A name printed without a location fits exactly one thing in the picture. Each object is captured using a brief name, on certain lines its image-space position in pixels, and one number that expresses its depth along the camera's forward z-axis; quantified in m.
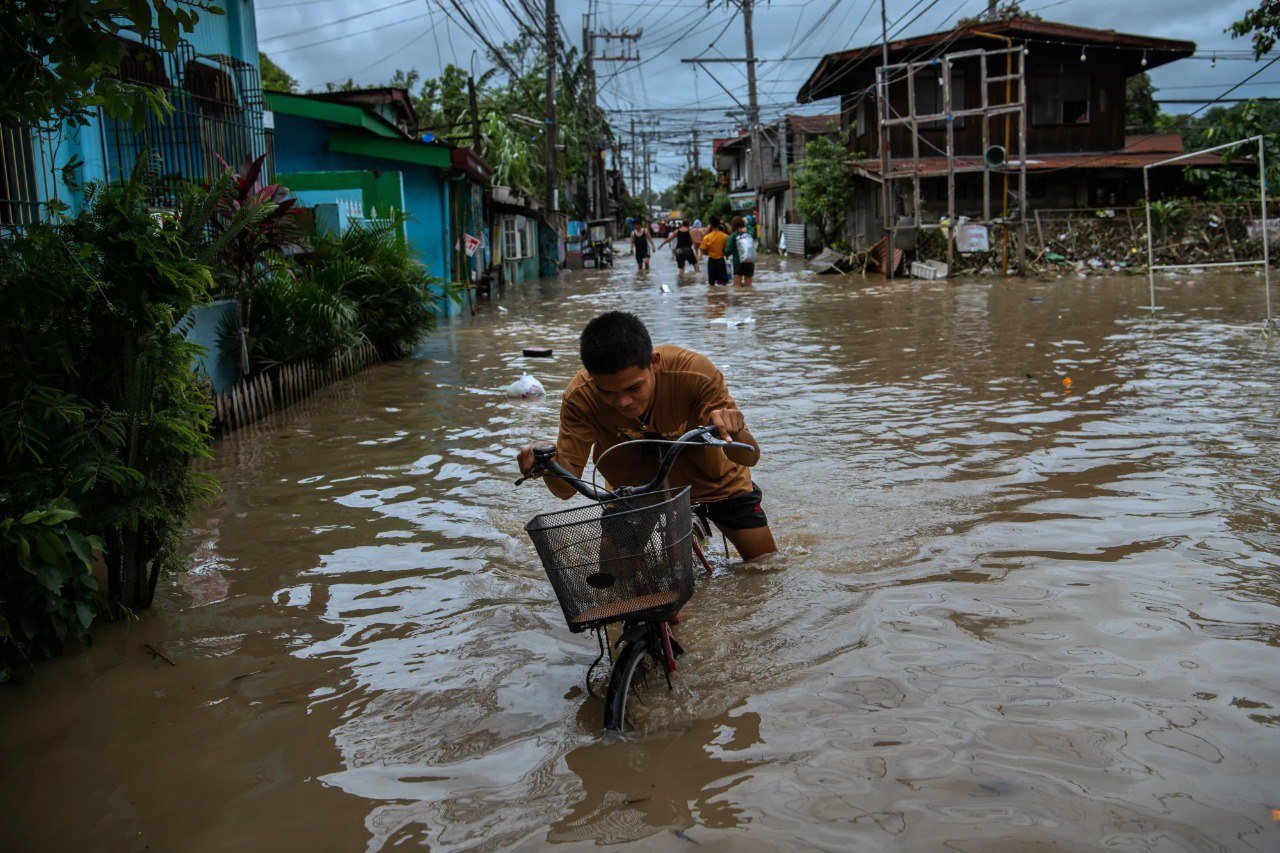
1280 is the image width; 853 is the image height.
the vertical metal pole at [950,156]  24.34
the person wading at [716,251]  26.41
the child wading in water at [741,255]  27.12
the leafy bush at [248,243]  9.39
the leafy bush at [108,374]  4.43
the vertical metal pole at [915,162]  25.10
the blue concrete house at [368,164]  17.83
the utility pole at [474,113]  28.06
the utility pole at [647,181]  100.50
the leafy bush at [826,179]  33.62
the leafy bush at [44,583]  3.76
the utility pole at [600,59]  49.75
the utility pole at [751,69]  41.94
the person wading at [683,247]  32.66
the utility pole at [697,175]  76.04
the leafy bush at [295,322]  10.90
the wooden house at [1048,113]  31.02
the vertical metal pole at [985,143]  24.09
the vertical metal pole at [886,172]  26.39
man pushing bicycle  3.89
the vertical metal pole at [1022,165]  24.33
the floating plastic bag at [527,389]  11.38
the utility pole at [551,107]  33.20
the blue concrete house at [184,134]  7.70
